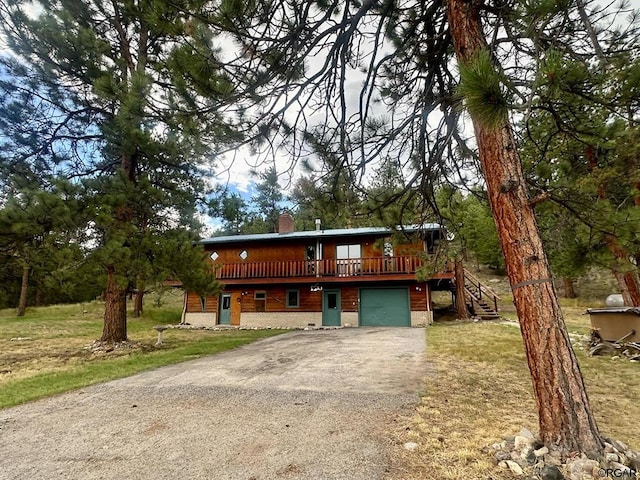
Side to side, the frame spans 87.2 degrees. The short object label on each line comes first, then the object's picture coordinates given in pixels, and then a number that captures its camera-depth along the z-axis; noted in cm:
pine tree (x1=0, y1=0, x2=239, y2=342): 645
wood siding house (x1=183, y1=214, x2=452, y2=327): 1483
